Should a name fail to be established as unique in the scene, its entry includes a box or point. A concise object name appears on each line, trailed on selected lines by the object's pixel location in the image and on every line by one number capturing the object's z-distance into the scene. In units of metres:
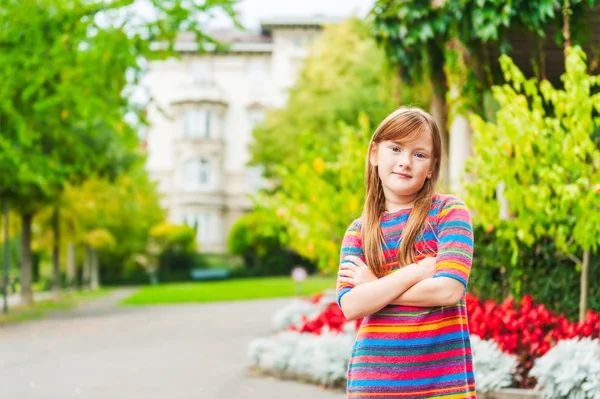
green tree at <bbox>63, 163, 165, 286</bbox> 26.56
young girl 2.46
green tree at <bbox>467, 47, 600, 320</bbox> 6.10
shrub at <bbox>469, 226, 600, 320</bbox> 7.41
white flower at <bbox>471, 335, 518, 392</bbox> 6.09
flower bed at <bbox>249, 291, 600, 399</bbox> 5.51
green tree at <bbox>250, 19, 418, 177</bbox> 25.17
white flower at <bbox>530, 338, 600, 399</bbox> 5.27
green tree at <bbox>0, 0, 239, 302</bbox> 13.84
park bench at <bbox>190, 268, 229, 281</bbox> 43.91
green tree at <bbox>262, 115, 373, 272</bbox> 10.82
